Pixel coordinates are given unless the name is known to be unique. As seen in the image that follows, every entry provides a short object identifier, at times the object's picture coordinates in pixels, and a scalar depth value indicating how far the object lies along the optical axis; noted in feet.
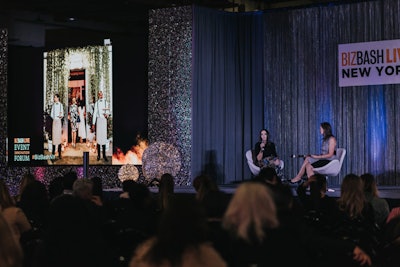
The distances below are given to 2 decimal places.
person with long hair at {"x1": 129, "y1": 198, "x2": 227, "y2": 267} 9.48
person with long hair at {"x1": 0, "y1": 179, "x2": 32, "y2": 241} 17.17
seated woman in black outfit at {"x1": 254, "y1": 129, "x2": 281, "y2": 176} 41.27
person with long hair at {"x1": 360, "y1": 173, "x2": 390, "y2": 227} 20.42
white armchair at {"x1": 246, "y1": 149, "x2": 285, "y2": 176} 41.68
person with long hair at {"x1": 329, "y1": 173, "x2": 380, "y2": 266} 15.29
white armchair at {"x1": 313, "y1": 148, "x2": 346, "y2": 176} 39.09
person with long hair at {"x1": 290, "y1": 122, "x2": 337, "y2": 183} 38.78
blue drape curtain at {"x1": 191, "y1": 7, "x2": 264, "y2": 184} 43.45
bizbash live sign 41.65
